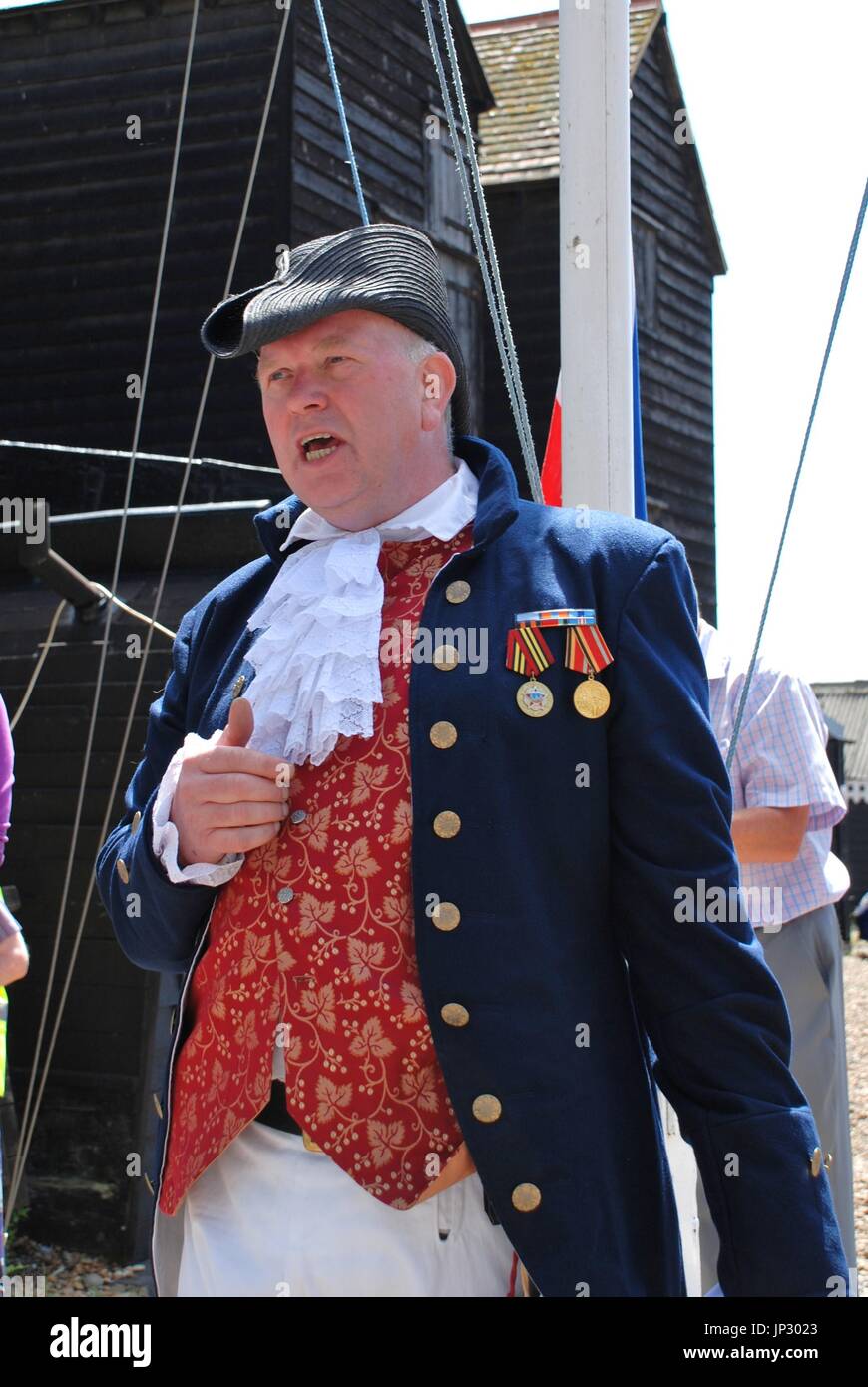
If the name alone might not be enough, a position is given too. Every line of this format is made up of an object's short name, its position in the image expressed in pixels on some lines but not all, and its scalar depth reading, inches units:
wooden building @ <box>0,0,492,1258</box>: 359.9
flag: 103.5
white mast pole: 91.4
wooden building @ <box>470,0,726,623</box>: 478.6
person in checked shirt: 123.5
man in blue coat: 51.8
